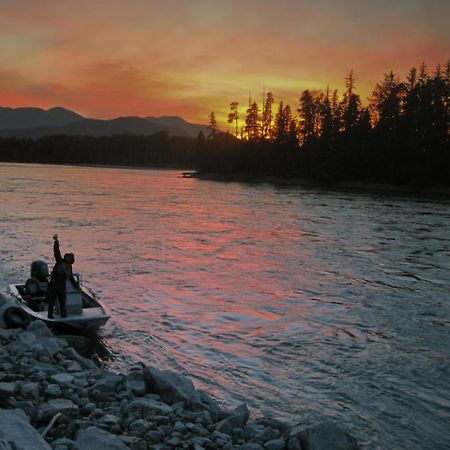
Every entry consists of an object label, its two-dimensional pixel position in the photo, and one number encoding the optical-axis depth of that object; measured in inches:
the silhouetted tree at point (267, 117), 5269.7
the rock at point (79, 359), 410.6
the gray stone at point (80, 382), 333.7
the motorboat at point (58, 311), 514.0
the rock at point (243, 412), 325.3
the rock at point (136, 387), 340.5
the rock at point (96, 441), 237.1
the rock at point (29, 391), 296.8
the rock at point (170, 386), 335.9
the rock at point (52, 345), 407.2
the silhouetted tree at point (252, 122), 5359.3
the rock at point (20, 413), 250.5
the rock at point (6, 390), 286.0
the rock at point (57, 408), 273.0
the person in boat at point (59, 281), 518.9
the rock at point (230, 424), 297.1
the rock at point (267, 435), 297.9
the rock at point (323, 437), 289.7
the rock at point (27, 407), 267.6
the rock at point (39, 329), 465.1
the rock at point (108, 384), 328.1
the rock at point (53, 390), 305.3
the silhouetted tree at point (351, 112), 3909.9
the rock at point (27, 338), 421.7
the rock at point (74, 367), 375.9
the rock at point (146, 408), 300.4
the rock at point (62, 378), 330.6
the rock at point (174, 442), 266.4
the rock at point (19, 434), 207.8
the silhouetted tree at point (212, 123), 6013.8
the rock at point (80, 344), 486.0
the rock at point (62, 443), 235.2
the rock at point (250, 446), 278.4
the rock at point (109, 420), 278.1
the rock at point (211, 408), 325.7
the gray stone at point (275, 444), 286.7
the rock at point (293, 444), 286.5
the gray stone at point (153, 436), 267.4
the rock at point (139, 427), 272.4
